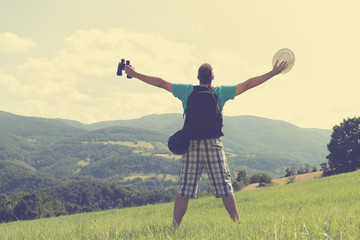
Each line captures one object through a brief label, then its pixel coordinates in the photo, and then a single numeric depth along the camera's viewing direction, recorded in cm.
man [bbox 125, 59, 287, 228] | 434
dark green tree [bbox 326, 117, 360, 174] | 4600
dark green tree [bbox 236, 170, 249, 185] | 9052
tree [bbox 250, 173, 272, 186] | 7534
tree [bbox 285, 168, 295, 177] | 8118
